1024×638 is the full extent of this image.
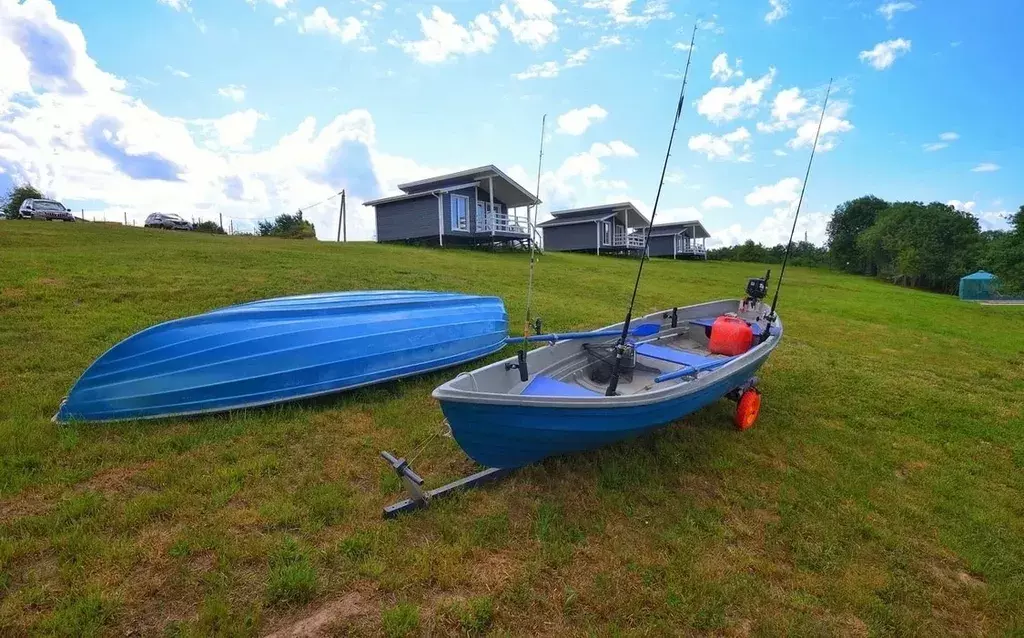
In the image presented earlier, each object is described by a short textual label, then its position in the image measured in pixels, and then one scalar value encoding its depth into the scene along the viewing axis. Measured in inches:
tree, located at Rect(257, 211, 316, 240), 1346.0
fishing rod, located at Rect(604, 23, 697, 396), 179.8
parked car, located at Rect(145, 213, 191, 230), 1267.2
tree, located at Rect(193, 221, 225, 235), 1407.5
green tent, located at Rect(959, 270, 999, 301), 1318.9
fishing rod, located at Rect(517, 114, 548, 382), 185.5
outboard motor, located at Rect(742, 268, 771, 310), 314.8
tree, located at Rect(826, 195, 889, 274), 2514.8
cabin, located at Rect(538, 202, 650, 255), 1611.7
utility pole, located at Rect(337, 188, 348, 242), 1242.6
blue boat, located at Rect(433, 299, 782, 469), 141.8
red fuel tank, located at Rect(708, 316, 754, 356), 257.9
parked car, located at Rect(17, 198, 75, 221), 1084.7
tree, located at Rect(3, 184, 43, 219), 1425.0
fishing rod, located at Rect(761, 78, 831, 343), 247.4
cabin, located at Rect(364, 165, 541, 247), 1123.9
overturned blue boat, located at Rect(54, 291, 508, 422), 189.3
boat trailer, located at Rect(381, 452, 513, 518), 144.6
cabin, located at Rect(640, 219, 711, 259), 1975.9
